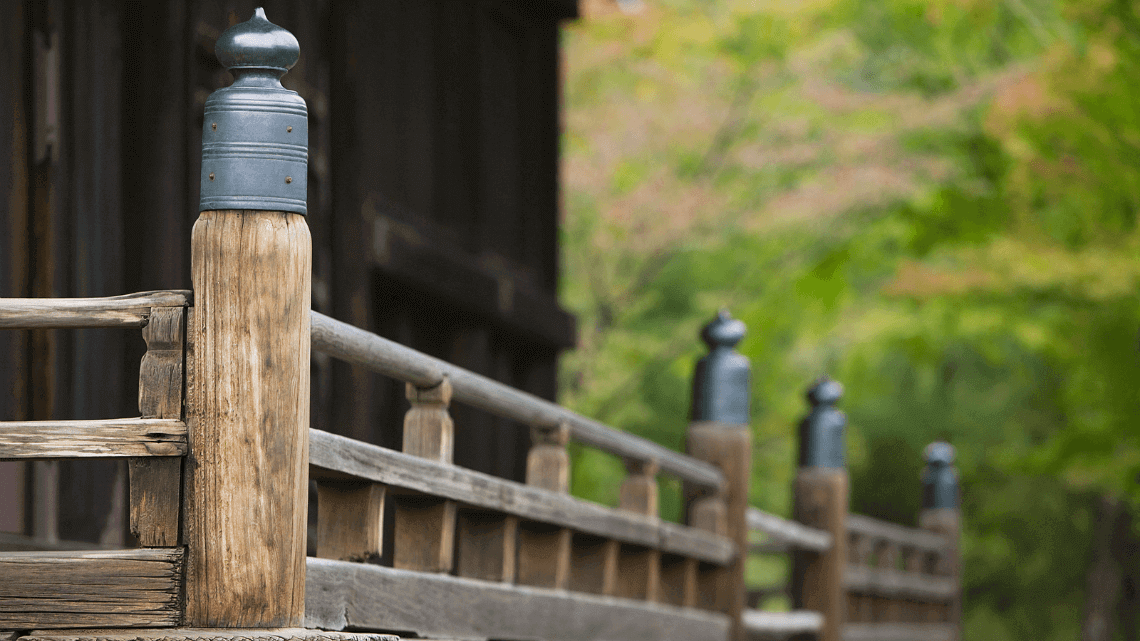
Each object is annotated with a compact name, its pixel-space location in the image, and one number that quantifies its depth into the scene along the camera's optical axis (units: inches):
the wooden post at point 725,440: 568.7
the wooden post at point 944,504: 930.1
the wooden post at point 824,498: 688.4
